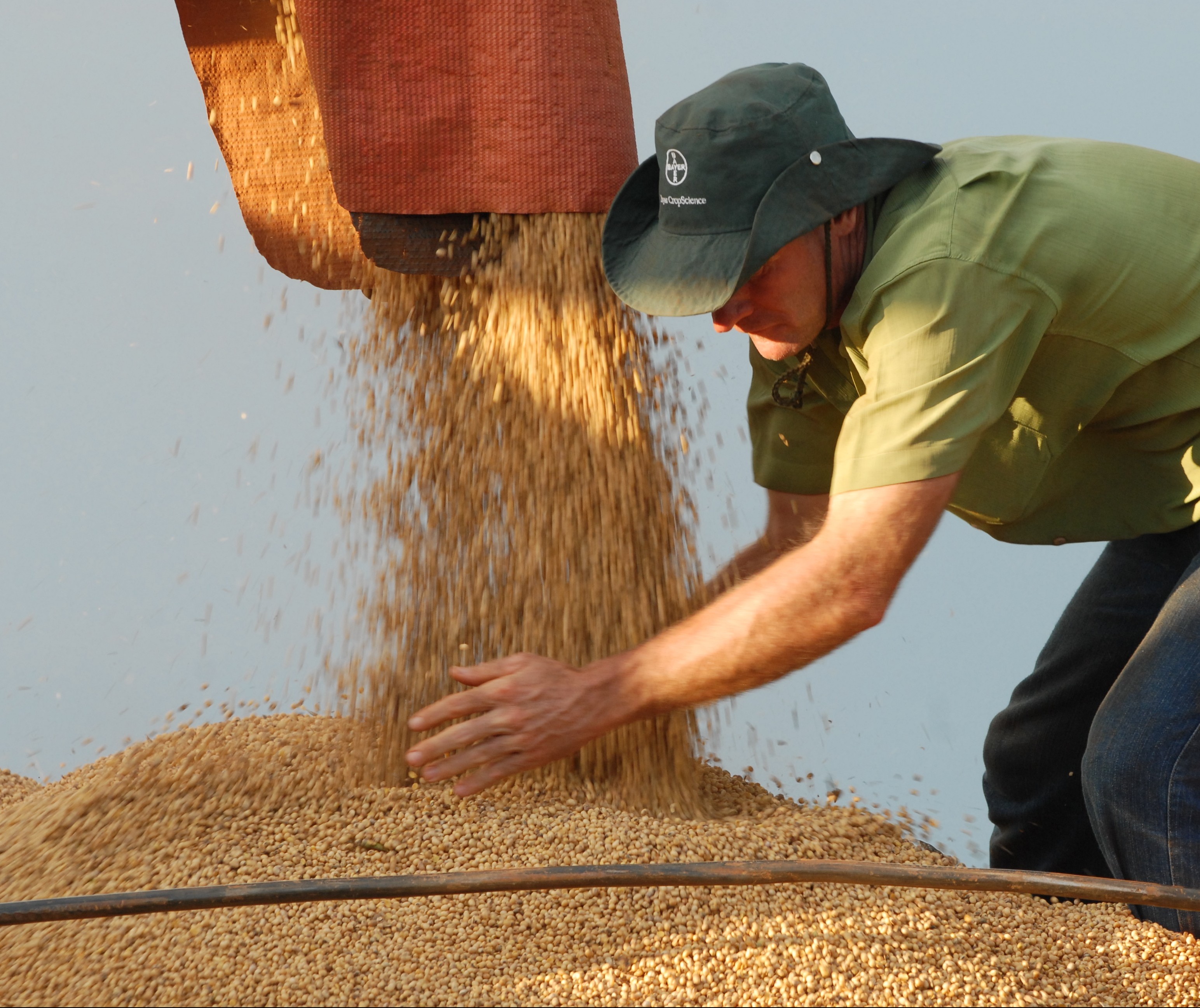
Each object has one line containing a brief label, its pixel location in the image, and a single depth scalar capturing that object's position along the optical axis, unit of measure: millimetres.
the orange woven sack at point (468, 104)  4706
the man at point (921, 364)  4343
